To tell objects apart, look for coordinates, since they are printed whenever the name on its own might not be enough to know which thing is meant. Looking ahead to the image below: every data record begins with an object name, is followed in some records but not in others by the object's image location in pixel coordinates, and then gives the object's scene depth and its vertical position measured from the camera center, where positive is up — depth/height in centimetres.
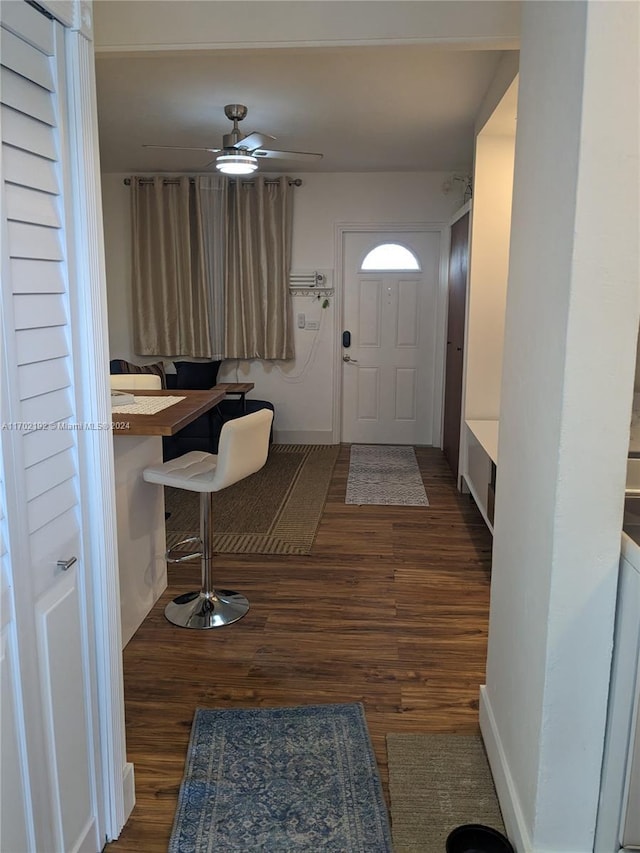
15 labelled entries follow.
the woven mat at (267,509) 398 -138
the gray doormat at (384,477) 485 -138
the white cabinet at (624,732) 146 -94
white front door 630 -39
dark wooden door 505 -25
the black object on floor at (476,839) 168 -133
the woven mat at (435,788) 183 -141
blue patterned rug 179 -140
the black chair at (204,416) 572 -93
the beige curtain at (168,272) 611 +28
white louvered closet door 126 -33
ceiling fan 391 +91
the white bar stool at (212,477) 274 -73
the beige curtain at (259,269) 610 +30
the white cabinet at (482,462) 369 -94
